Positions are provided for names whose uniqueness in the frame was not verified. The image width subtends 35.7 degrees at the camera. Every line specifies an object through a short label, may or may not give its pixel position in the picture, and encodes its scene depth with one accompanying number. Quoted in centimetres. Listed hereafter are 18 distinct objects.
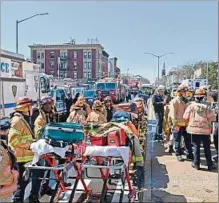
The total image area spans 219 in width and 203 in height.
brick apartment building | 8850
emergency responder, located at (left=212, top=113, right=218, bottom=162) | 784
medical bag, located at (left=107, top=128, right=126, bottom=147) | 486
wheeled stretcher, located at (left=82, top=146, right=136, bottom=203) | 461
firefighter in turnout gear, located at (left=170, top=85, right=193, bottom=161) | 798
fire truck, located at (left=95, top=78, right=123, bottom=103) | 3358
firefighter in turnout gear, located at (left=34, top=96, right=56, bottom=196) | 560
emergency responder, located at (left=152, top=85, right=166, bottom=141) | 1066
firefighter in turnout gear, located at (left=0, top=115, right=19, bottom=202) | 389
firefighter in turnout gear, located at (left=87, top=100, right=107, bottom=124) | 757
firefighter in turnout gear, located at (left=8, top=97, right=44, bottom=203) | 489
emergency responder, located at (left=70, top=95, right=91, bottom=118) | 828
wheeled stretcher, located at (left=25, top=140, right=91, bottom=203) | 457
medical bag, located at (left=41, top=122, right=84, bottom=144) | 469
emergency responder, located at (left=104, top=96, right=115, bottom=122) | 985
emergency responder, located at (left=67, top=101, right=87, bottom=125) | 767
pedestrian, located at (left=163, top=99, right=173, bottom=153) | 978
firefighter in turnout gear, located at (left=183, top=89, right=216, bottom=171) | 701
